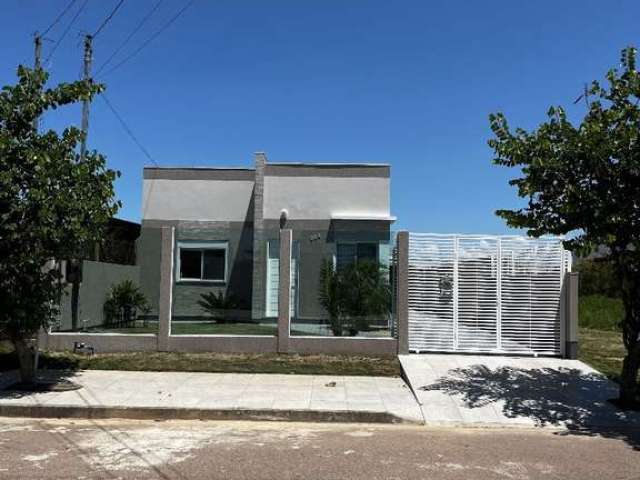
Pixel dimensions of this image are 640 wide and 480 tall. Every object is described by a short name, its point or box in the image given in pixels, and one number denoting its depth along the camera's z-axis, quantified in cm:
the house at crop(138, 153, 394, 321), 1427
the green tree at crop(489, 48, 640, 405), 893
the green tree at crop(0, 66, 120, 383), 983
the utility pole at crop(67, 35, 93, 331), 1407
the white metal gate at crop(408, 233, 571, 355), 1353
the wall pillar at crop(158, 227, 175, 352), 1359
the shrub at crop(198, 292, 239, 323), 1446
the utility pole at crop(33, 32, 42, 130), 2027
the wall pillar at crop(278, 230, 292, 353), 1349
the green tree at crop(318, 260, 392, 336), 1378
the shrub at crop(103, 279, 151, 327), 1420
